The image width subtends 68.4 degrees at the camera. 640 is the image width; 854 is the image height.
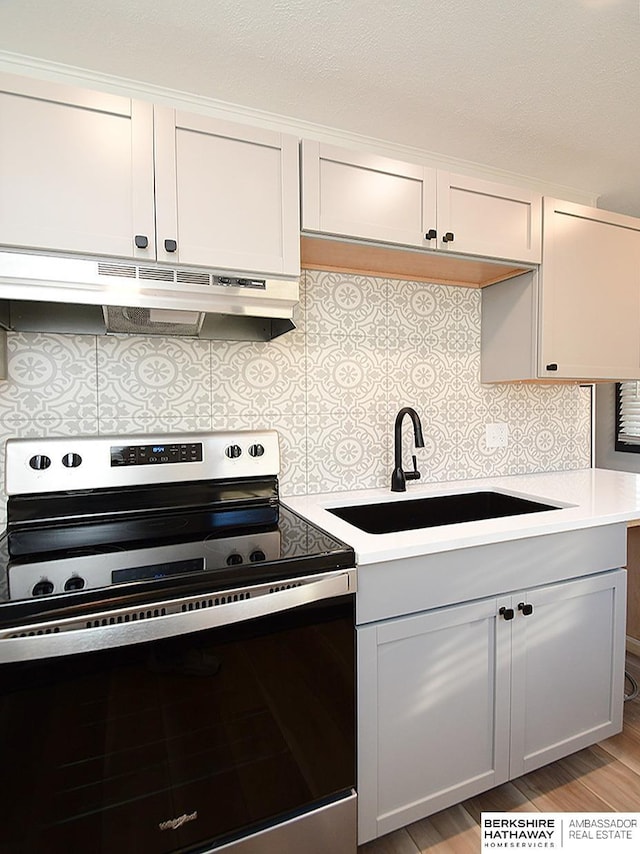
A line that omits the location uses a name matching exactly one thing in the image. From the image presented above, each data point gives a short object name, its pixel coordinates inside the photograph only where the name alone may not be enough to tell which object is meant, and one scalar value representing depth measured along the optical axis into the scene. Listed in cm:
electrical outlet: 226
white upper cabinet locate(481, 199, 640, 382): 192
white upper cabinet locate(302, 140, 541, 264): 152
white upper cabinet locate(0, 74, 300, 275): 119
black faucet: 188
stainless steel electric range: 92
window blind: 297
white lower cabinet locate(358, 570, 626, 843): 127
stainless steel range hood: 121
